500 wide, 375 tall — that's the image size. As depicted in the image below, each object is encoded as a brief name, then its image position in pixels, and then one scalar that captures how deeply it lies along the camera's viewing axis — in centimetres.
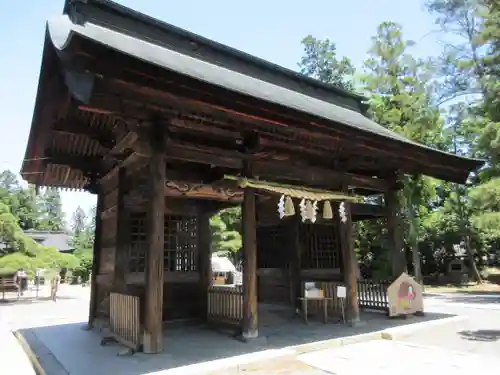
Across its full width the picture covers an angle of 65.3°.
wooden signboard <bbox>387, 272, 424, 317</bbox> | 875
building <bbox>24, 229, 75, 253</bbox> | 4239
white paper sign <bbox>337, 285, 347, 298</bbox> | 805
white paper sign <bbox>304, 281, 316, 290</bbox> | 862
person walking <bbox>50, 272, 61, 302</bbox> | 1825
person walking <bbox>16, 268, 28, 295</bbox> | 1995
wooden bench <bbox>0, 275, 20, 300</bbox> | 1810
